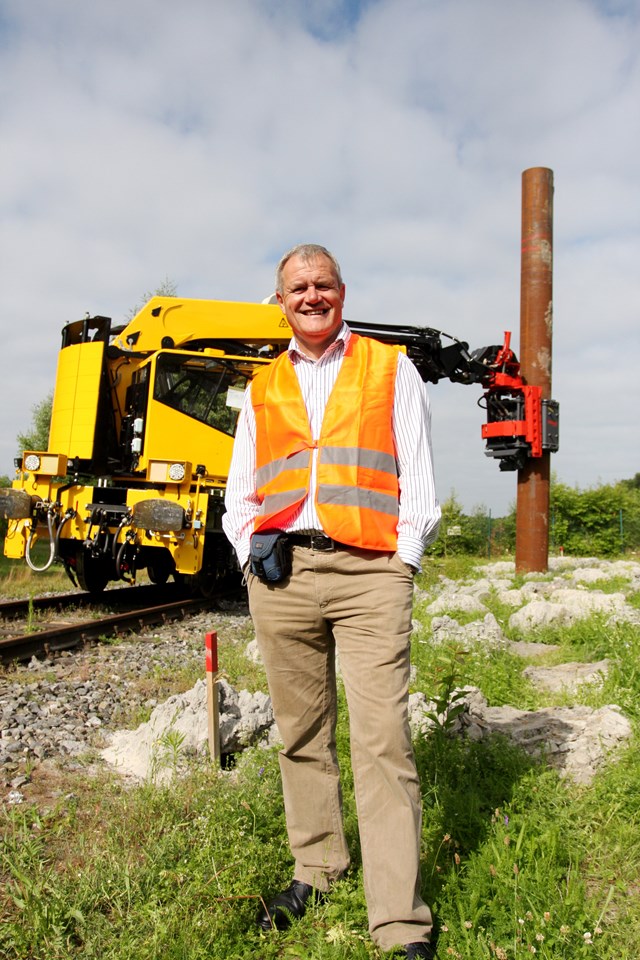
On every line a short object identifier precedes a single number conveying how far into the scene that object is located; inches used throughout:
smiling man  91.7
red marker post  145.1
